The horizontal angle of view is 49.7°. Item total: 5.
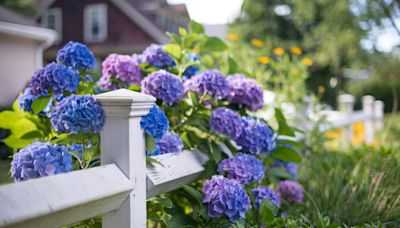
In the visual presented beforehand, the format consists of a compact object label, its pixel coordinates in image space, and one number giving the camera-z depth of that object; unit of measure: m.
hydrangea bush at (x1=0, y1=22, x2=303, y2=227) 1.23
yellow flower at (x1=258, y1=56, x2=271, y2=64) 4.43
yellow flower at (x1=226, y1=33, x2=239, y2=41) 4.66
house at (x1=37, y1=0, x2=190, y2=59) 15.37
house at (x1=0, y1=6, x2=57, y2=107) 6.39
